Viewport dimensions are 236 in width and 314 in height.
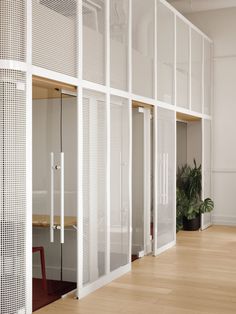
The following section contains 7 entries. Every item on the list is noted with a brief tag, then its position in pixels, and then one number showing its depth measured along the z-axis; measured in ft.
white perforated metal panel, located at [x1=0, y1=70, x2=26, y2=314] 14.11
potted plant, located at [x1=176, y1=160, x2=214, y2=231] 31.01
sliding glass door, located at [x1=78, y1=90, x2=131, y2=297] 17.80
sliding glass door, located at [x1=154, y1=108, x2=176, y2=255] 24.57
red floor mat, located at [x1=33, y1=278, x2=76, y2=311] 17.21
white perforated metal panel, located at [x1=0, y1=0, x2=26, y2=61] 14.03
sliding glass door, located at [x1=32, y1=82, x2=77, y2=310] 17.89
